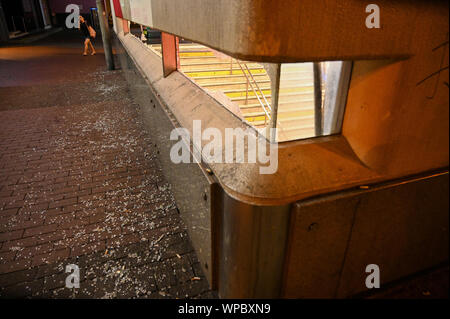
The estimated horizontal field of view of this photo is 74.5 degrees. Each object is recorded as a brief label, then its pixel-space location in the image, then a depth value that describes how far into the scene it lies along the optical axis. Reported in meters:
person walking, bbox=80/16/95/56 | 12.62
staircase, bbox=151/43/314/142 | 5.50
